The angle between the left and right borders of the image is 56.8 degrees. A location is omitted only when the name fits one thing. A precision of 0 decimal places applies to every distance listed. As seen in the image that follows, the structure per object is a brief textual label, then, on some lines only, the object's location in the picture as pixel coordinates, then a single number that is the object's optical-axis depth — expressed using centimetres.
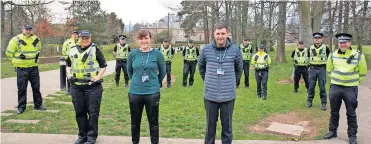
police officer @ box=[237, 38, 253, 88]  1398
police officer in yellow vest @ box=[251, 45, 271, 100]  1074
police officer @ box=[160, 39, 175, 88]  1335
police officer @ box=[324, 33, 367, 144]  599
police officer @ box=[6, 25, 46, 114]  782
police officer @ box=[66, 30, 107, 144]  545
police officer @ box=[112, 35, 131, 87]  1245
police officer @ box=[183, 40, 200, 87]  1352
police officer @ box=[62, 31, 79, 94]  979
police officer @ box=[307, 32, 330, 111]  912
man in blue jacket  478
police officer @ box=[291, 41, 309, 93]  1180
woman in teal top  506
